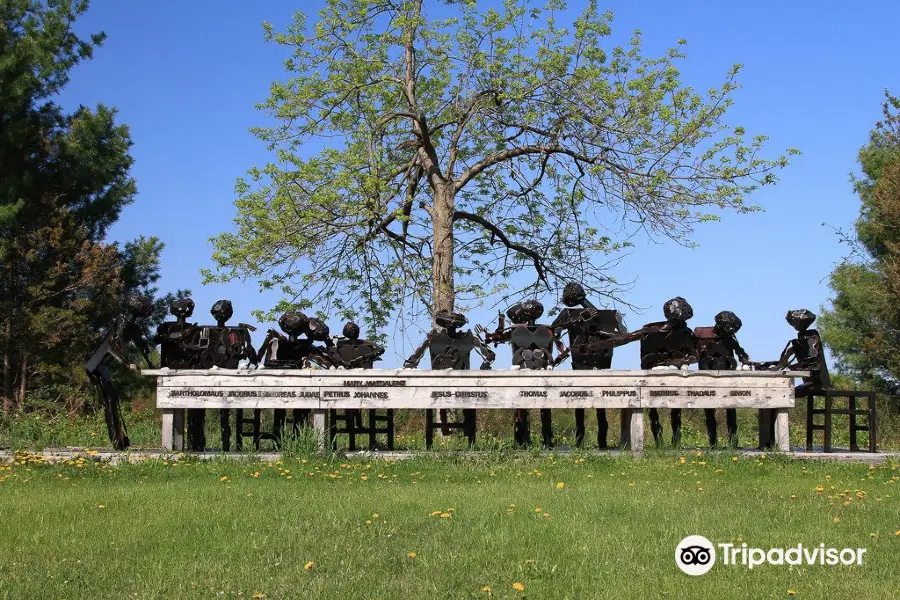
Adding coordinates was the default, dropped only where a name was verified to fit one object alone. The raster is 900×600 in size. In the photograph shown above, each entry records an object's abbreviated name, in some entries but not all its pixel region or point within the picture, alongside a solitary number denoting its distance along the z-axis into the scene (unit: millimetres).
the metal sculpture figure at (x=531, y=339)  13336
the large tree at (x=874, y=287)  25922
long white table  12891
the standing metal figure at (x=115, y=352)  13367
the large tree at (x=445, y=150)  18828
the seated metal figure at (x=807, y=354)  13391
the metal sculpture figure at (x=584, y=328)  13430
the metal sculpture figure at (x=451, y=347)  13320
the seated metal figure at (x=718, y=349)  13469
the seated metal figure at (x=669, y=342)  13180
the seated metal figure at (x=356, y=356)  13700
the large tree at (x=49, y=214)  21656
